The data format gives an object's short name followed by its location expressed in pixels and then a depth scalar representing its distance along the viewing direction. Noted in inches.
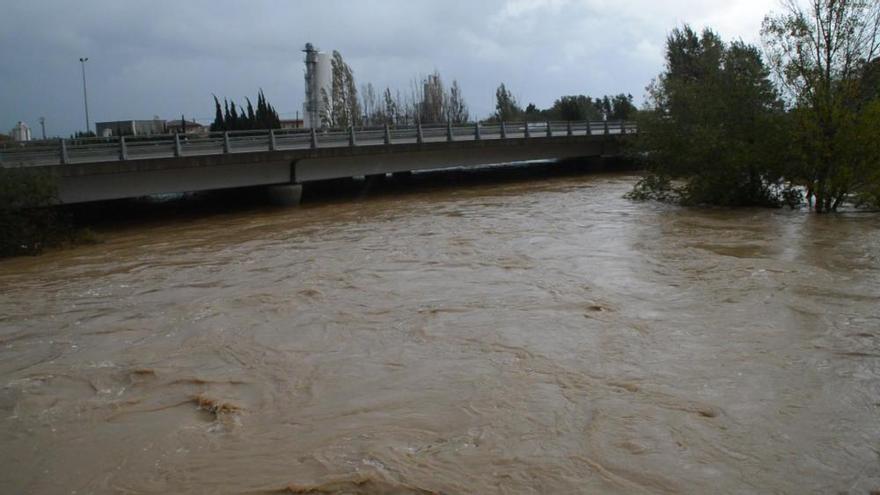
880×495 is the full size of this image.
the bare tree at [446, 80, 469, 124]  3545.8
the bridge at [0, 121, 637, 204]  1012.5
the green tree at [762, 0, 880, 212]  892.6
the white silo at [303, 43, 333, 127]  2466.8
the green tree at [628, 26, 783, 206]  988.6
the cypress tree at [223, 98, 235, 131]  2142.2
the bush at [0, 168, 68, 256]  831.1
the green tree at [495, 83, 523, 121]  3654.0
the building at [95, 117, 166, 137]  1991.9
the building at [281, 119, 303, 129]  2993.4
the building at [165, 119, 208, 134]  2316.4
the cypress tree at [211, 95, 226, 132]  2151.3
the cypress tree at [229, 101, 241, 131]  2158.0
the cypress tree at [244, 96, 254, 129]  2174.0
